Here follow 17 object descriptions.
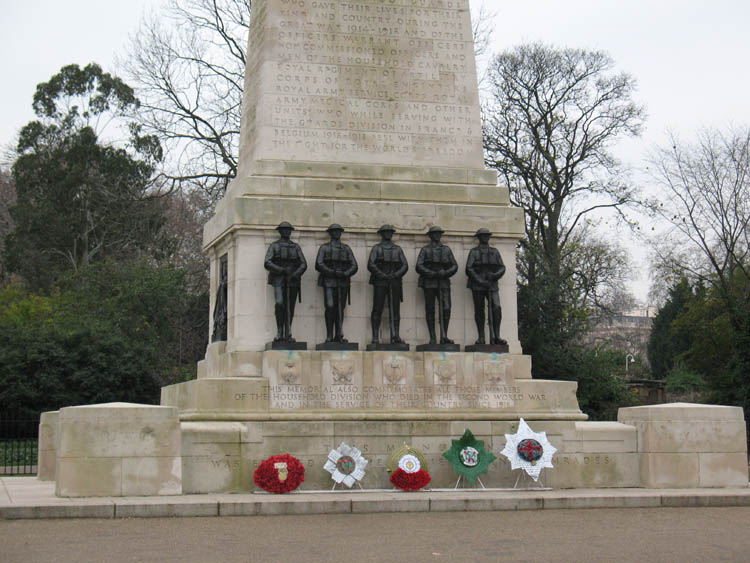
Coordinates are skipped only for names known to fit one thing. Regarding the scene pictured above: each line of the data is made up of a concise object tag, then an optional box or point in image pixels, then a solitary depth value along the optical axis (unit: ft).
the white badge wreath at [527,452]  53.62
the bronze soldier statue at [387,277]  58.13
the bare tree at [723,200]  133.39
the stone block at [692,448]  55.88
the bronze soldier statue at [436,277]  58.95
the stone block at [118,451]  48.60
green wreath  53.16
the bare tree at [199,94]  127.85
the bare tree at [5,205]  181.23
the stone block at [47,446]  61.26
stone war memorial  53.36
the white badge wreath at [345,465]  52.37
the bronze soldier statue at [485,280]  59.82
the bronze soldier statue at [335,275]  57.67
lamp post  198.39
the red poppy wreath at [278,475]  50.88
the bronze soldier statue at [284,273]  56.90
